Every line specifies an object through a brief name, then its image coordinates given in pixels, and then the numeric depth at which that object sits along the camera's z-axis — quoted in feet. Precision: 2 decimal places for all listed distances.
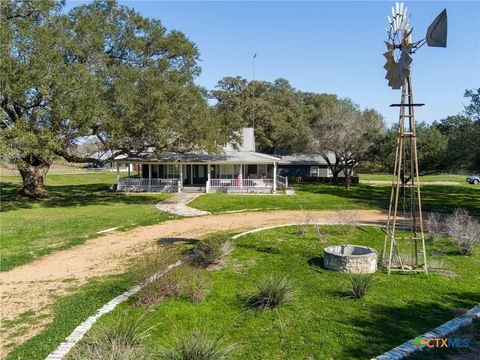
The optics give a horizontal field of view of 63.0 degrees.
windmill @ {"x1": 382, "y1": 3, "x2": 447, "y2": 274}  24.91
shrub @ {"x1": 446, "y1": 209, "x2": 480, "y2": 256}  34.53
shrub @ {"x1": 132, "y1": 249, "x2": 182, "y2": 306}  23.88
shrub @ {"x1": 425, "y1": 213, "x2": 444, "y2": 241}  40.02
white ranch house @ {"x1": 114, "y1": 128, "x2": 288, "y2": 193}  98.37
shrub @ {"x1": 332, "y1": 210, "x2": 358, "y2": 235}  44.93
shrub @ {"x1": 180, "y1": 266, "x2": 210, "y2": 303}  23.99
